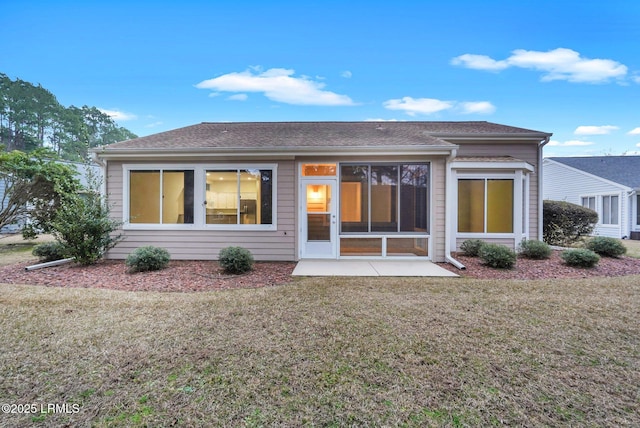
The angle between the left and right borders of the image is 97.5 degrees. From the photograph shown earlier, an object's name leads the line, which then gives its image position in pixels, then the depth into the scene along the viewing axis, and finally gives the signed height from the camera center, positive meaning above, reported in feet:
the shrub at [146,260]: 20.81 -3.56
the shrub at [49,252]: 23.18 -3.31
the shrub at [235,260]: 20.66 -3.54
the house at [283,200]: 25.08 +1.14
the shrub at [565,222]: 35.65 -1.19
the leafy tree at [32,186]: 32.73 +3.12
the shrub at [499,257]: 21.88 -3.45
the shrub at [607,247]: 25.90 -3.19
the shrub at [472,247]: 25.91 -3.18
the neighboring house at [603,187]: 47.15 +4.96
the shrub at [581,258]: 22.15 -3.60
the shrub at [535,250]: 25.21 -3.34
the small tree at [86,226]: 22.02 -1.12
